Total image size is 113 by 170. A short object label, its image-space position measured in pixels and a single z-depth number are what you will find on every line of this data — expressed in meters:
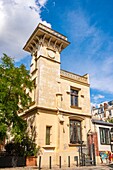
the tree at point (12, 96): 13.75
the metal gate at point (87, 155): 17.47
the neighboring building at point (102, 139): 19.27
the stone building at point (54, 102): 16.62
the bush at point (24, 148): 15.52
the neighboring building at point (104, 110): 55.40
